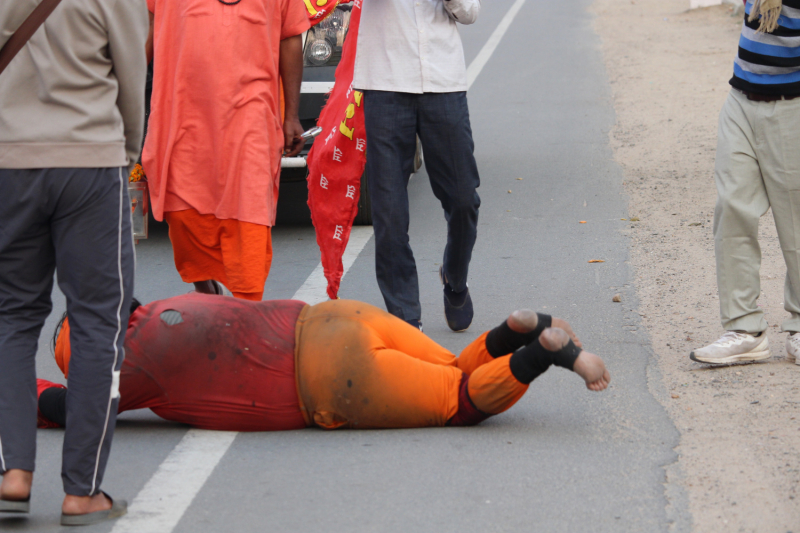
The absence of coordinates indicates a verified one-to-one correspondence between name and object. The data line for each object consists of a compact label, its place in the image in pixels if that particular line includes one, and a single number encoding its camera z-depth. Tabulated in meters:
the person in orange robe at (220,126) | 9.09
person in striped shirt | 8.62
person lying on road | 7.24
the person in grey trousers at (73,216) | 5.81
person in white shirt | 9.45
